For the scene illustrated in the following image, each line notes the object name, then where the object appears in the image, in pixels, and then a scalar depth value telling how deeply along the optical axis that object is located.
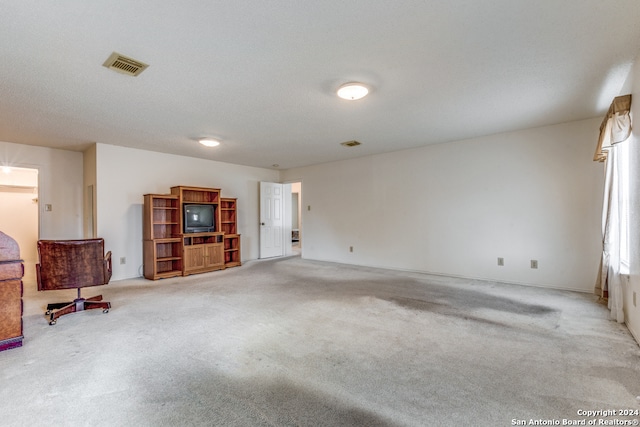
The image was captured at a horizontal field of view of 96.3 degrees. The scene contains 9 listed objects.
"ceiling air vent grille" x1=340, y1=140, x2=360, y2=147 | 5.06
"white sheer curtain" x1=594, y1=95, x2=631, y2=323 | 2.92
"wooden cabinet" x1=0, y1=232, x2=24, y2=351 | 2.38
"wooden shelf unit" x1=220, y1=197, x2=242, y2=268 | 6.44
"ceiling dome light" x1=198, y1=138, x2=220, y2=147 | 4.72
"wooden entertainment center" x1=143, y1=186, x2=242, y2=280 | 5.22
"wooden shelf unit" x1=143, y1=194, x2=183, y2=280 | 5.13
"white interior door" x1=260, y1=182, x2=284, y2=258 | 7.42
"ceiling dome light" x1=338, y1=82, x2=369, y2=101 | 2.79
